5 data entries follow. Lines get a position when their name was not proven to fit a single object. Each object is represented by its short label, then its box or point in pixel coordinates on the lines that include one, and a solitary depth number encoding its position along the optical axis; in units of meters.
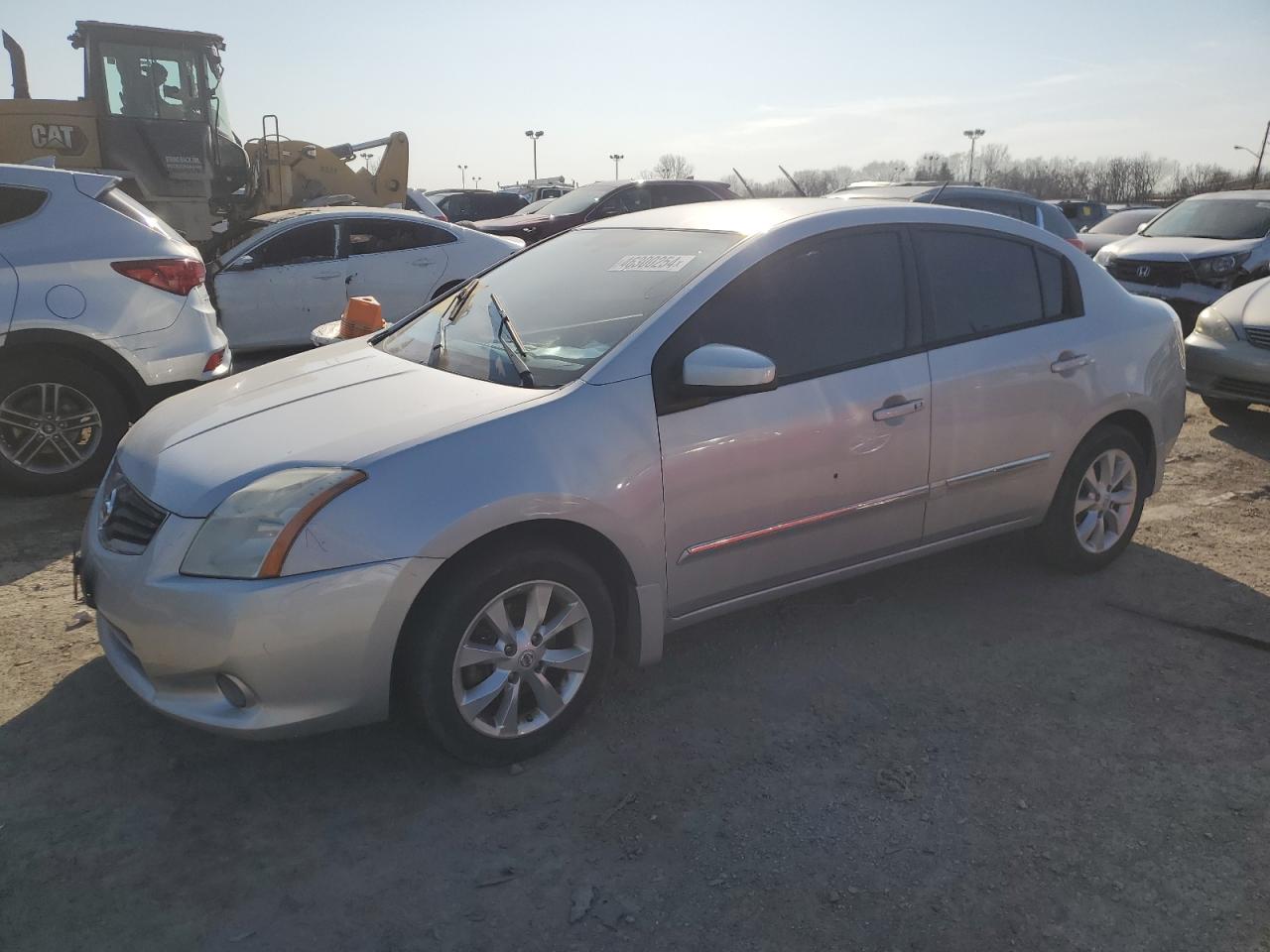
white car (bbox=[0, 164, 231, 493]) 5.27
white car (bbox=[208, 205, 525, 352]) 8.98
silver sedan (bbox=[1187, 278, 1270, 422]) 6.88
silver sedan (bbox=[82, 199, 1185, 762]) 2.73
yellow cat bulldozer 11.64
